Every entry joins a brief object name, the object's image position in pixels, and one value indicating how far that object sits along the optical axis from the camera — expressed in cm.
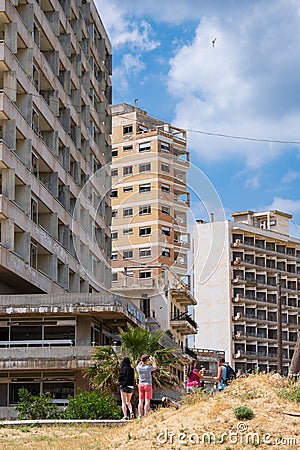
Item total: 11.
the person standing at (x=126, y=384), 2428
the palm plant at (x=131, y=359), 3356
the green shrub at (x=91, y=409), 2702
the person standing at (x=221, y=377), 2572
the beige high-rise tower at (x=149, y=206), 8402
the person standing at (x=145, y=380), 2386
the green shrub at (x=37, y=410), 2909
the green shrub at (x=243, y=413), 1906
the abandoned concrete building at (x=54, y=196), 3900
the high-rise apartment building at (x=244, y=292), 11025
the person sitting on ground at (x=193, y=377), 2652
